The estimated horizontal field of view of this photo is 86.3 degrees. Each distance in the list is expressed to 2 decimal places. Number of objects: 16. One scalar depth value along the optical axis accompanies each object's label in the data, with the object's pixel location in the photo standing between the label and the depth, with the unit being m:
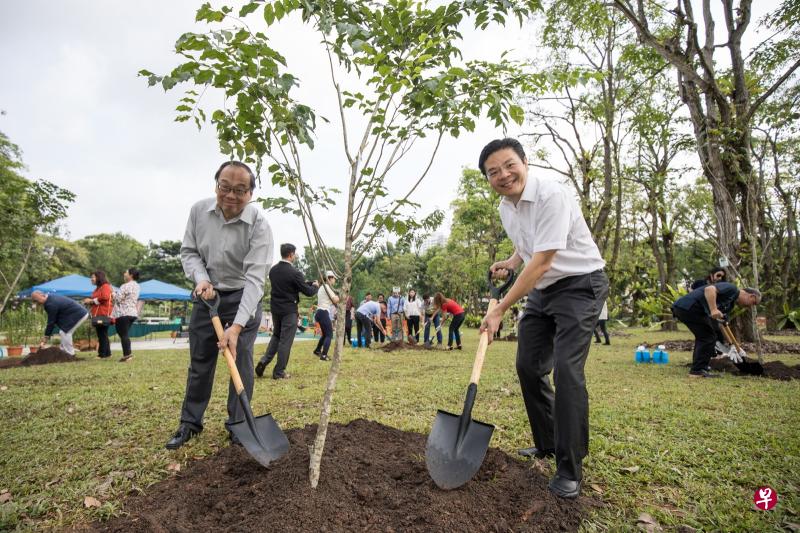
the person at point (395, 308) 15.21
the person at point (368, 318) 13.16
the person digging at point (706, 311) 6.36
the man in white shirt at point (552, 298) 2.42
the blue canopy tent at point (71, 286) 17.61
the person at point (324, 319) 9.34
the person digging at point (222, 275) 3.20
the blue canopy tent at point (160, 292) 19.44
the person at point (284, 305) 6.88
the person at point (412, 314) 14.25
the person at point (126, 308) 9.13
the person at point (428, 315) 12.90
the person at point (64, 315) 9.07
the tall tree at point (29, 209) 9.48
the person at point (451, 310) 12.30
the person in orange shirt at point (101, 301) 9.23
